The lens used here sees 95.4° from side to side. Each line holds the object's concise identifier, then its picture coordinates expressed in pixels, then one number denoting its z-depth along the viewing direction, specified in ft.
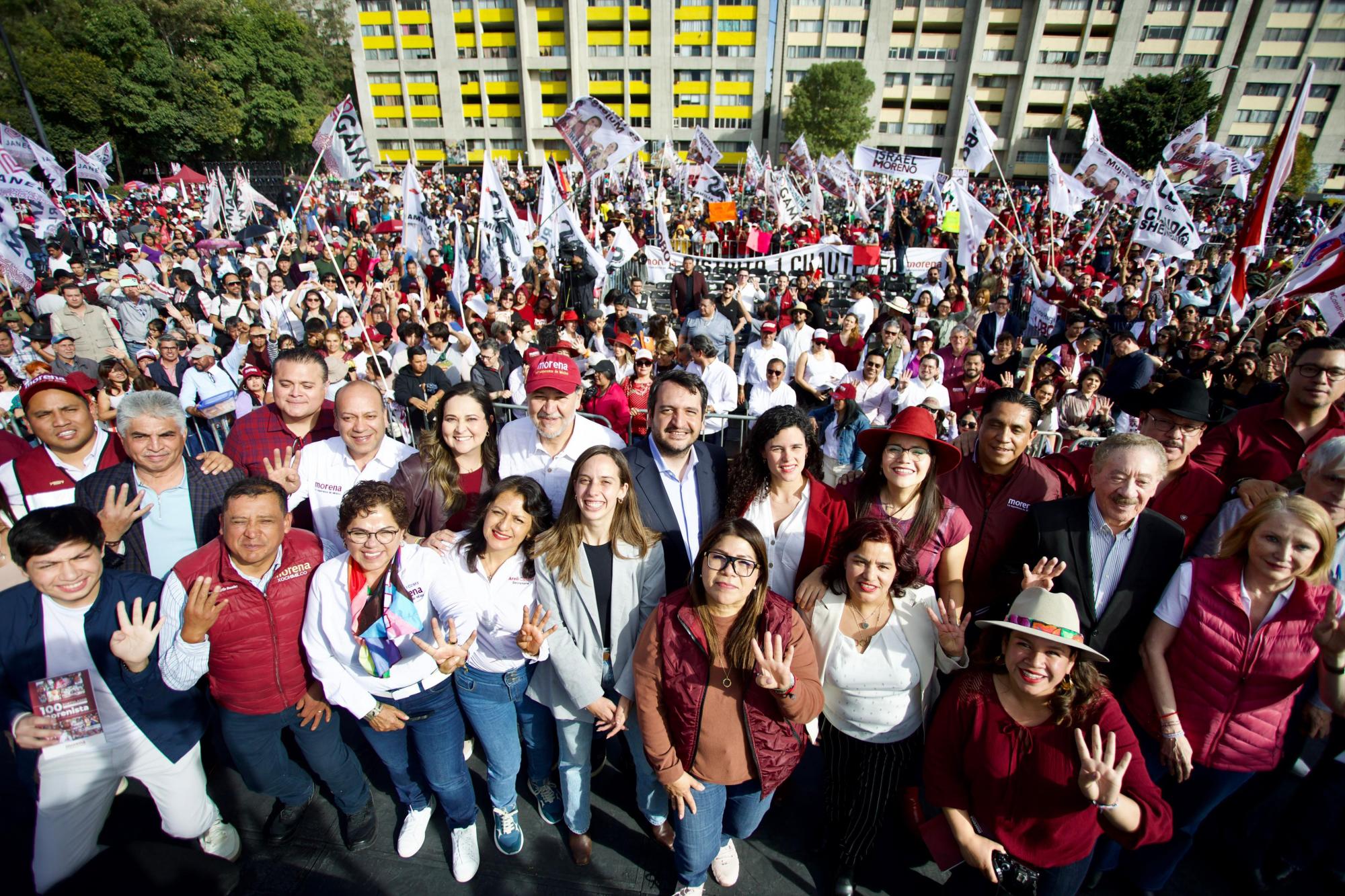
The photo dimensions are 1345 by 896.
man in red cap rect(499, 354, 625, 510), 11.39
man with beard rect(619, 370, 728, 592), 10.36
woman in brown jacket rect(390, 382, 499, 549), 11.27
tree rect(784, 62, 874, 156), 175.32
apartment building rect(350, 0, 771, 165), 190.29
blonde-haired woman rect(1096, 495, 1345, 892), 7.90
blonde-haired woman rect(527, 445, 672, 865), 8.97
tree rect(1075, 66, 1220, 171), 150.10
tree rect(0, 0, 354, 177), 121.29
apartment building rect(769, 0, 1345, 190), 170.91
